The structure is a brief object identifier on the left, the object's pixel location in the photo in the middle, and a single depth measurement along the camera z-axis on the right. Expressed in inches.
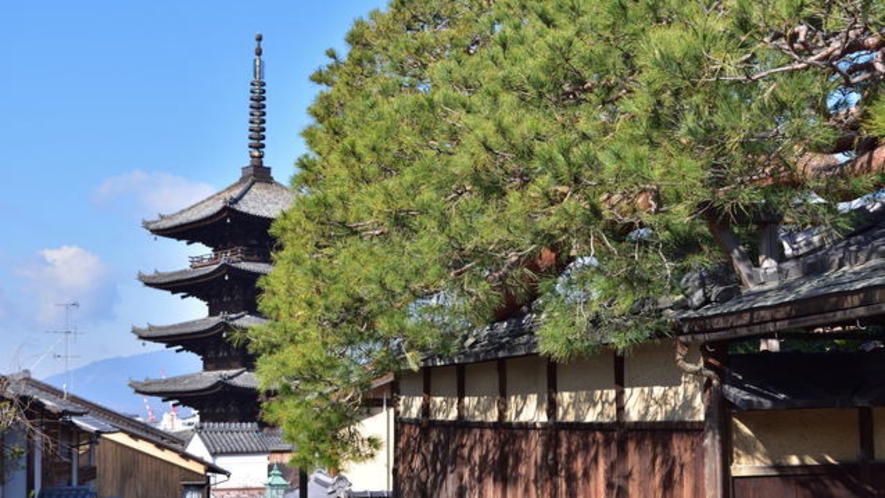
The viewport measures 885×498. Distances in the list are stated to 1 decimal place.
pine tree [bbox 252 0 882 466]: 313.7
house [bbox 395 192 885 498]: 343.9
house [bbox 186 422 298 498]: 1610.5
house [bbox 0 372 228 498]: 880.9
